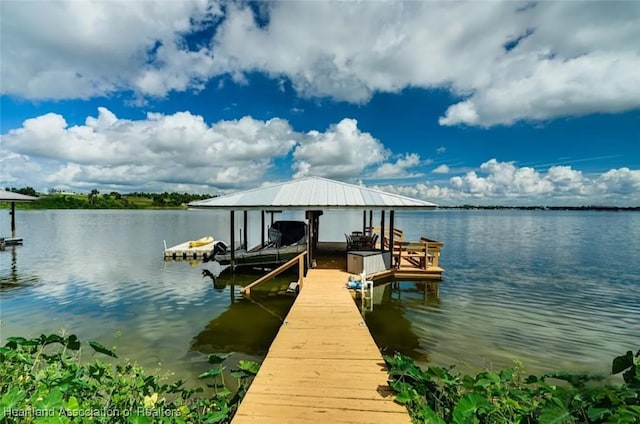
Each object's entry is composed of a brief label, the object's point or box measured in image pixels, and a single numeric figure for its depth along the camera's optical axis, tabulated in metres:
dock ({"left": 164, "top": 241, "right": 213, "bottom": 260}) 19.17
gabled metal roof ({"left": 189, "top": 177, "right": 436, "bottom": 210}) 10.29
